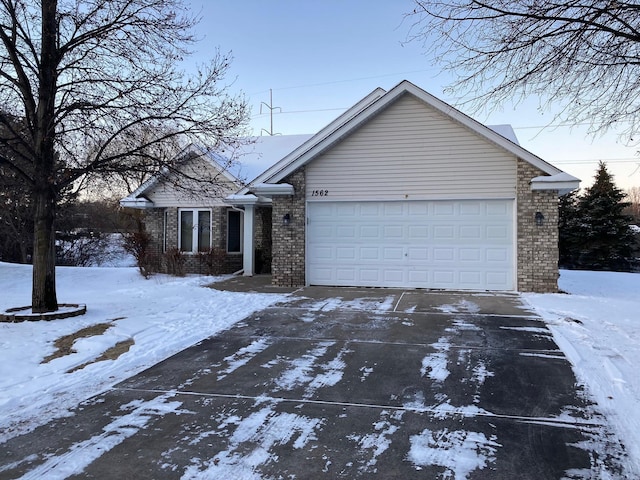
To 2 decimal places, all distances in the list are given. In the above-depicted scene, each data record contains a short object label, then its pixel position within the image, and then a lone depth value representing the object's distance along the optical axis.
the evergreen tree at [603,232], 27.30
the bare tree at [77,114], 8.53
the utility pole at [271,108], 30.99
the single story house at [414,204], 11.73
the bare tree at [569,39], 5.87
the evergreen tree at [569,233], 28.27
